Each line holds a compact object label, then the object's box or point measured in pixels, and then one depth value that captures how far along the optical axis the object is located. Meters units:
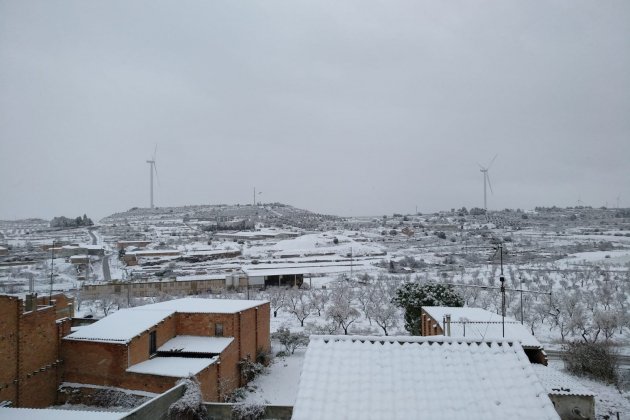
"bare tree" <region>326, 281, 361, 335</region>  25.50
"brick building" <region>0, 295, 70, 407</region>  12.82
